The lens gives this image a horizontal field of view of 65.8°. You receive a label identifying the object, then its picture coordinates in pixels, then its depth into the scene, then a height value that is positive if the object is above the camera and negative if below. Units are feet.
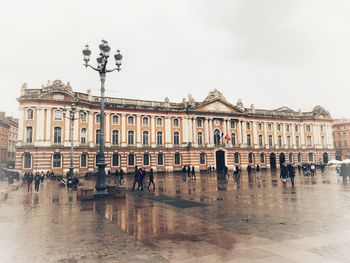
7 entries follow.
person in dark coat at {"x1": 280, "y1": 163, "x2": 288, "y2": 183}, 77.82 -3.66
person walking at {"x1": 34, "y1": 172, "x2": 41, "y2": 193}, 63.87 -3.32
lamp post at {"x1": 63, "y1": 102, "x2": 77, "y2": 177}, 83.01 -1.10
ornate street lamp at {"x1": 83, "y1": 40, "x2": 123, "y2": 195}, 51.11 +18.08
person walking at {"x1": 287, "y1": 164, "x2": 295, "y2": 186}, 71.10 -2.92
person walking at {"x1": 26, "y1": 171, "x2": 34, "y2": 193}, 67.40 -3.10
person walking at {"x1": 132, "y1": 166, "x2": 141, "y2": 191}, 66.18 -2.88
